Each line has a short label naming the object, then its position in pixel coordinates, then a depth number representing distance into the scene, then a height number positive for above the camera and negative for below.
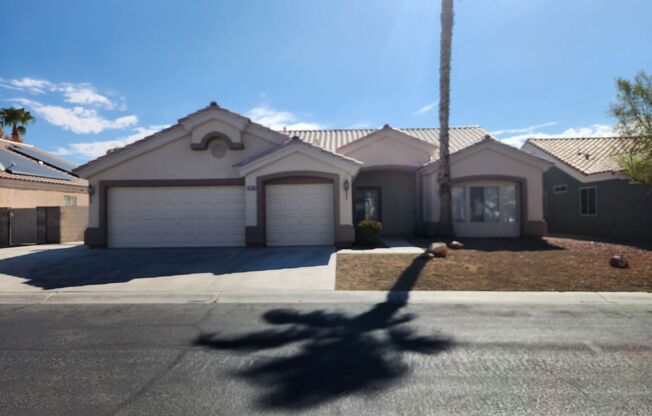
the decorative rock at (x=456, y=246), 13.04 -1.24
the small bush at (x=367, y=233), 13.85 -0.77
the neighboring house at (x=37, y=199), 17.41 +1.09
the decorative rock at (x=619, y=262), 9.55 -1.43
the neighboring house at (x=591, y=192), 16.89 +0.86
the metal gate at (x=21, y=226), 17.42 -0.32
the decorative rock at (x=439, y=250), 11.28 -1.19
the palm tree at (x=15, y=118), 33.28 +9.19
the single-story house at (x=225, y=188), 14.13 +1.07
